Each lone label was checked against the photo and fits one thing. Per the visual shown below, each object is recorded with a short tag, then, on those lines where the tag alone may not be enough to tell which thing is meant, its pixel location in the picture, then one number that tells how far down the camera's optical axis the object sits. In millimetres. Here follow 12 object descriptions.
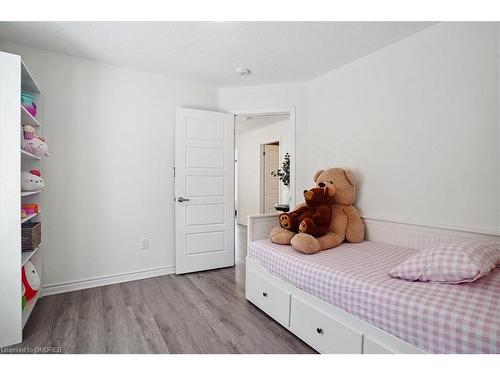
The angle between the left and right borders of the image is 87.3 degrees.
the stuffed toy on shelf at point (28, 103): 2016
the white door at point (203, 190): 2953
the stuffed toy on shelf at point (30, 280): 1939
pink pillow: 1294
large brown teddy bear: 2131
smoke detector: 2750
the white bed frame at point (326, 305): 1331
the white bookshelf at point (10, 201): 1601
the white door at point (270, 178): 5887
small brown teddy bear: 2096
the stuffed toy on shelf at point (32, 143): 1894
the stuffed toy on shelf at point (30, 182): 1913
